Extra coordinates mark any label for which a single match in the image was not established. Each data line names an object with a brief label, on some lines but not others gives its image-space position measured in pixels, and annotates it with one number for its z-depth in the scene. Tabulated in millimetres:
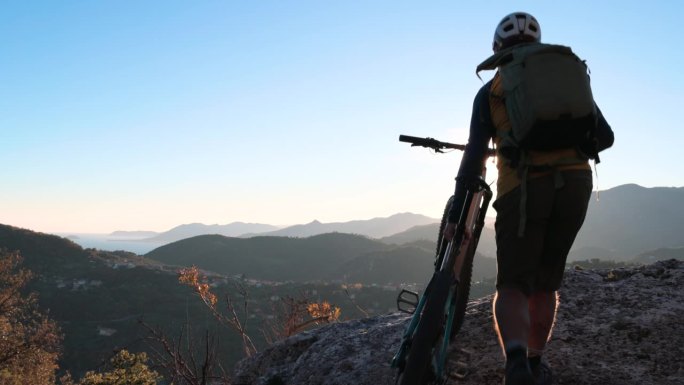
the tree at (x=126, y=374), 19719
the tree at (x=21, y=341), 28078
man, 2508
